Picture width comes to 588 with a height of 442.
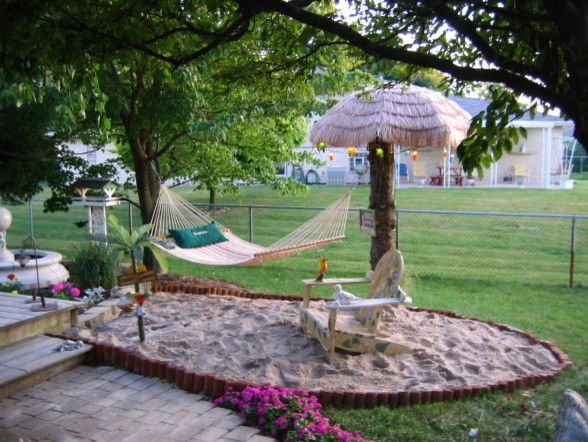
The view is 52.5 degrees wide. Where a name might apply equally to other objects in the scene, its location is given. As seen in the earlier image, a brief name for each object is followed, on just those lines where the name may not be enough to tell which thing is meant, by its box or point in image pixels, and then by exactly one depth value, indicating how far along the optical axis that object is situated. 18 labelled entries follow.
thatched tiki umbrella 5.69
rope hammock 6.50
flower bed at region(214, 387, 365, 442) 3.36
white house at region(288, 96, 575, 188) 22.30
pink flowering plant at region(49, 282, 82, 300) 6.11
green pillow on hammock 6.71
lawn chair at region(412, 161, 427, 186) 23.75
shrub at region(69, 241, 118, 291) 6.72
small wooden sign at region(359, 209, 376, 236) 6.00
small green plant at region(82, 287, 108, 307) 6.18
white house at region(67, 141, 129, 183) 18.19
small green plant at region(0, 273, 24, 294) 6.55
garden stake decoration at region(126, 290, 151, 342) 4.94
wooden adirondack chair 4.59
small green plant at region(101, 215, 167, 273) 5.97
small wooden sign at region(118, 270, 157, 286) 5.54
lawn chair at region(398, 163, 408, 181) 24.73
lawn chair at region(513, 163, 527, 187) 22.50
